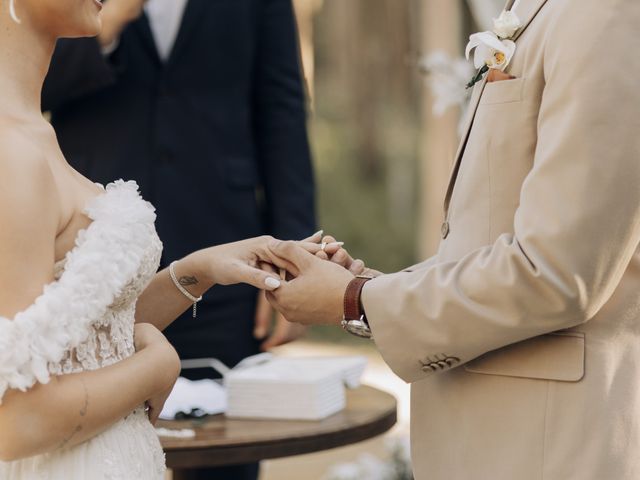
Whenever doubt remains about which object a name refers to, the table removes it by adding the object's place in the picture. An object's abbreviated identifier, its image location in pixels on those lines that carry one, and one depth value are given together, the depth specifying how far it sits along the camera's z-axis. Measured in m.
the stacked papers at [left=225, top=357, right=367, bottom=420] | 2.61
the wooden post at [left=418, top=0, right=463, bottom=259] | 9.15
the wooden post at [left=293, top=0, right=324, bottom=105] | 13.26
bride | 1.64
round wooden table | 2.38
